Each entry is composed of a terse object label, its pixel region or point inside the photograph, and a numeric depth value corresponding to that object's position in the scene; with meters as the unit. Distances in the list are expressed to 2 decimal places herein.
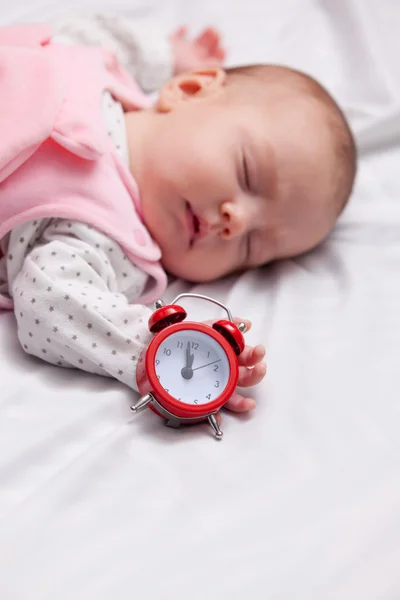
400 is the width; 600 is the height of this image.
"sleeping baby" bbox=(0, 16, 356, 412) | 0.90
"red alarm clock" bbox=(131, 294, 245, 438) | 0.87
